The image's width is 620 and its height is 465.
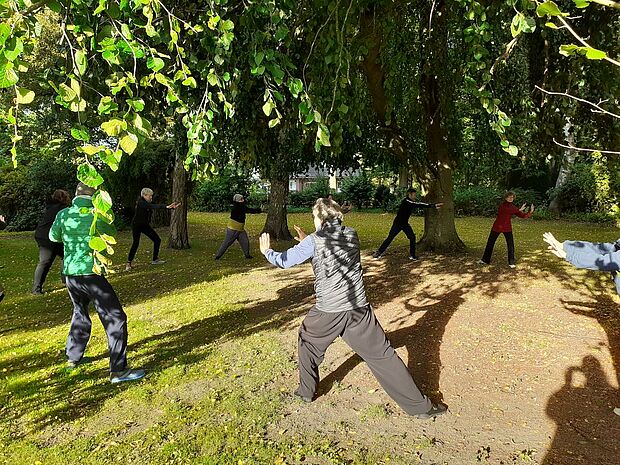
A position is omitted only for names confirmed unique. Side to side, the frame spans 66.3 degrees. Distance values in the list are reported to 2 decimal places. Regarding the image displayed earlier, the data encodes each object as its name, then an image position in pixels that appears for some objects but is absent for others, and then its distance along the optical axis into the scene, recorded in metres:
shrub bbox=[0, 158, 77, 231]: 17.86
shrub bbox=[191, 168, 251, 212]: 29.50
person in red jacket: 9.78
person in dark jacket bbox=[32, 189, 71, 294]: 7.89
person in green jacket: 4.42
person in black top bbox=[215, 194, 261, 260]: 11.34
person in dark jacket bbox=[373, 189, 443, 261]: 11.01
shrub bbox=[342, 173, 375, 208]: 30.72
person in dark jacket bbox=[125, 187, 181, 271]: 10.36
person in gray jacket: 3.78
